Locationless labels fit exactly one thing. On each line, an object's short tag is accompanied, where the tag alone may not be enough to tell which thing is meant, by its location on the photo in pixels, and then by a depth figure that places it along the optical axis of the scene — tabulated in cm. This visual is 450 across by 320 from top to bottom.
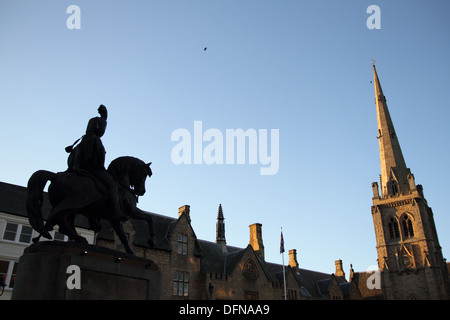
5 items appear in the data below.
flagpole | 4462
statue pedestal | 842
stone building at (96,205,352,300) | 3562
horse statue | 970
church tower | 6150
